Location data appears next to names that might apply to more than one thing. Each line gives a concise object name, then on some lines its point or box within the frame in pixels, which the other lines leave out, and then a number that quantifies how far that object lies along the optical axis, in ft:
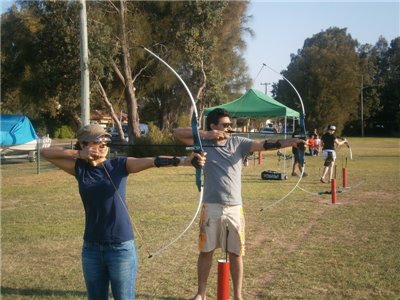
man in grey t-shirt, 15.08
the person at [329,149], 48.28
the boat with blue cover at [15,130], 69.72
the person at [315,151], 93.23
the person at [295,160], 55.42
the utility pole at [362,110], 219.82
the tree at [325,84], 177.37
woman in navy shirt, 11.19
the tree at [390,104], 225.35
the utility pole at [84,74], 46.10
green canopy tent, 59.98
